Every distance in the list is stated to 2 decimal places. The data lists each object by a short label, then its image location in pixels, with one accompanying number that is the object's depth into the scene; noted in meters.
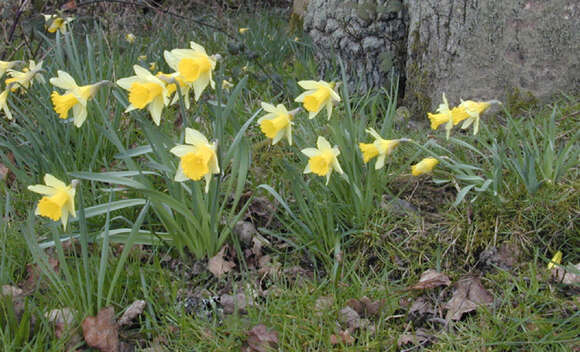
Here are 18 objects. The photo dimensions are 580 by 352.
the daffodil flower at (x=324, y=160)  1.43
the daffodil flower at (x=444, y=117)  1.50
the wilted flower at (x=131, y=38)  2.06
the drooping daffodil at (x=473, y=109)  1.50
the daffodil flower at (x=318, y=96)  1.47
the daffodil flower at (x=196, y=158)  1.36
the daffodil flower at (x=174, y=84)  1.38
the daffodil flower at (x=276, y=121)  1.44
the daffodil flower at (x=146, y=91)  1.37
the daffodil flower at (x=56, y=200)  1.35
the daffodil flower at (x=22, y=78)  1.52
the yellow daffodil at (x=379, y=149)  1.47
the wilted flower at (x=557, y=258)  1.41
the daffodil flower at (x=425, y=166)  1.52
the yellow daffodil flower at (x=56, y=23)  1.81
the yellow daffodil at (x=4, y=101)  1.52
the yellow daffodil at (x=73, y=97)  1.41
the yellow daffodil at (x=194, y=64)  1.39
